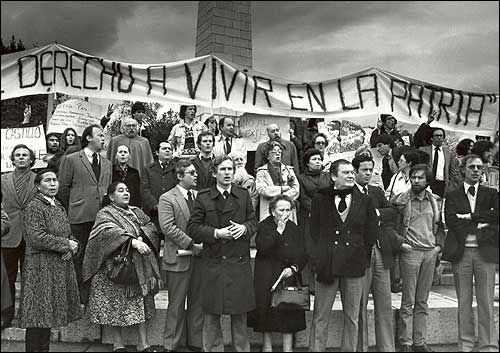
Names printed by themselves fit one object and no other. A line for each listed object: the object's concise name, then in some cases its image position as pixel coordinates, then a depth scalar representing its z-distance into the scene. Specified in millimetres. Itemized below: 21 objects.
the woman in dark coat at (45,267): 4281
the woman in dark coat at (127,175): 5320
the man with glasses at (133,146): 5762
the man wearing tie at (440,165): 6199
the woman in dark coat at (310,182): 5293
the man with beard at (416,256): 4715
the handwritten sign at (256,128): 6453
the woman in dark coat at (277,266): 4449
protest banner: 5387
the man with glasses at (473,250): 4680
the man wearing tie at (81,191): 4863
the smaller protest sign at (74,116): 5887
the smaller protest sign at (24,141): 5051
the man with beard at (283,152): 5699
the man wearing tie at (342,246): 4363
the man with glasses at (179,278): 4508
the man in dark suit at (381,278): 4562
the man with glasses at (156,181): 5250
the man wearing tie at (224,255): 4324
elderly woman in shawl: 4465
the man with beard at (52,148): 5521
